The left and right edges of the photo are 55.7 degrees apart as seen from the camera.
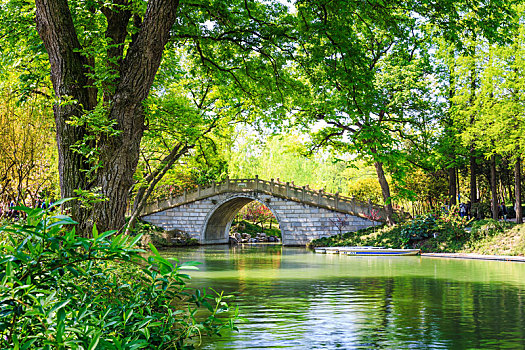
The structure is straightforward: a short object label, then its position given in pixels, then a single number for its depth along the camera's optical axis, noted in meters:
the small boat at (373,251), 20.28
